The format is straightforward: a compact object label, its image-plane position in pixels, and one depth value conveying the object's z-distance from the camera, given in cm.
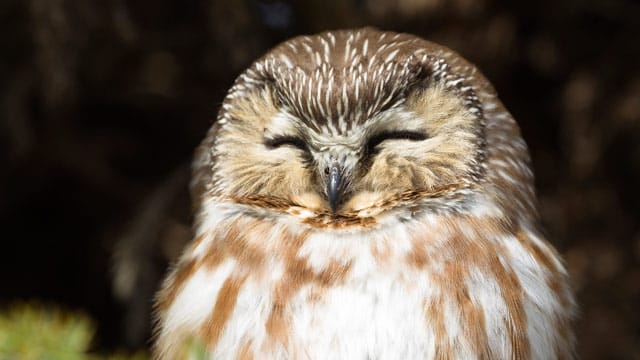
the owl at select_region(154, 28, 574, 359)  196
